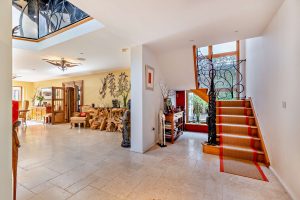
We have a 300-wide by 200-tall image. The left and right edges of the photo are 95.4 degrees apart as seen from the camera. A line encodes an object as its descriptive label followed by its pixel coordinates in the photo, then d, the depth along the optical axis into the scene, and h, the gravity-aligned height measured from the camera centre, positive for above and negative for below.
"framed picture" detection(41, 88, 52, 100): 8.45 +0.57
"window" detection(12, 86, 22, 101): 9.38 +0.69
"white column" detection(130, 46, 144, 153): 3.36 +0.05
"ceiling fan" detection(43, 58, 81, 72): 4.59 +1.34
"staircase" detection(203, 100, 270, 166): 2.94 -0.83
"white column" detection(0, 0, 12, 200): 0.71 +0.01
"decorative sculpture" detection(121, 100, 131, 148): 3.77 -0.81
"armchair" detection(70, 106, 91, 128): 6.25 -0.72
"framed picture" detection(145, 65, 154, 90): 3.57 +0.64
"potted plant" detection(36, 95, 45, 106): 8.24 +0.23
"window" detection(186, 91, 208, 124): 5.84 -0.38
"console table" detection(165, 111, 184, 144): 4.13 -0.81
